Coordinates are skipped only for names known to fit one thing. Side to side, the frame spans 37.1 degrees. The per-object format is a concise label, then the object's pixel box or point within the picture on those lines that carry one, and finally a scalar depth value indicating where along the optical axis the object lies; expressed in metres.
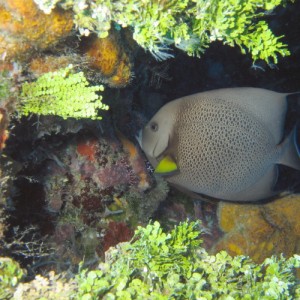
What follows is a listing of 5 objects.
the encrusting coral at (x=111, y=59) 0.63
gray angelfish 0.86
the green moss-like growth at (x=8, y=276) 0.47
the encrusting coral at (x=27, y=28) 0.52
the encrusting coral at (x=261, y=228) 0.96
